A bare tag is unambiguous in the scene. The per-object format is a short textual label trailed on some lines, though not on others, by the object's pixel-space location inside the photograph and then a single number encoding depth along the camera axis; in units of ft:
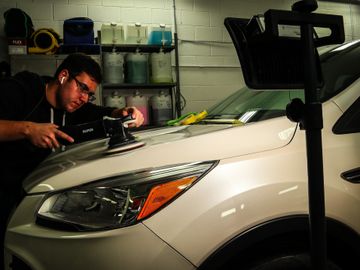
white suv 3.44
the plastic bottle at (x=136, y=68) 14.03
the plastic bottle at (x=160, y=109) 14.14
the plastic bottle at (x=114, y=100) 13.84
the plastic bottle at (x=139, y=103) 14.14
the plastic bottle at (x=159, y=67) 14.28
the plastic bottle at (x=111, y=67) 13.69
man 6.26
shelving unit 13.86
